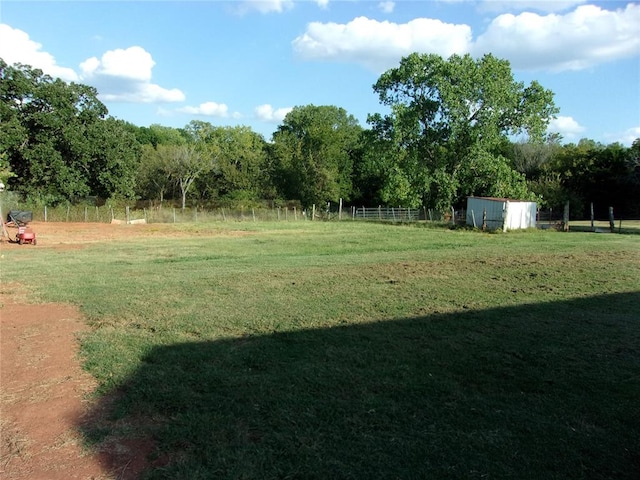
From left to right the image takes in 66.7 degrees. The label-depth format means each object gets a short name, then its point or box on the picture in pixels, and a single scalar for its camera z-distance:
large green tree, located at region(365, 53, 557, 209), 38.75
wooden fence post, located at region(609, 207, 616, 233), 29.22
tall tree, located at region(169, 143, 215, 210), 55.34
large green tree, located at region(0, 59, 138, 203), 37.00
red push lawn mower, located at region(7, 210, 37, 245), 19.07
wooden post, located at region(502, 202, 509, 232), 30.31
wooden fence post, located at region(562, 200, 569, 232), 30.62
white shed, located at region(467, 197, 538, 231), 30.61
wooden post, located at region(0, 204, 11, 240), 20.59
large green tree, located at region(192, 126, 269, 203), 57.12
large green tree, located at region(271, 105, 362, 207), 54.81
